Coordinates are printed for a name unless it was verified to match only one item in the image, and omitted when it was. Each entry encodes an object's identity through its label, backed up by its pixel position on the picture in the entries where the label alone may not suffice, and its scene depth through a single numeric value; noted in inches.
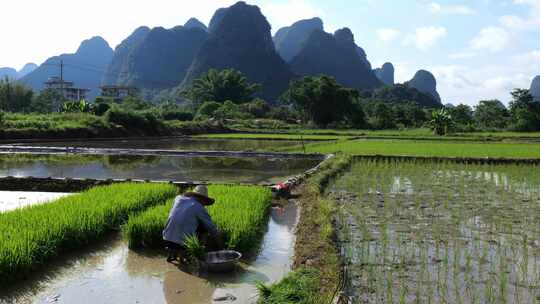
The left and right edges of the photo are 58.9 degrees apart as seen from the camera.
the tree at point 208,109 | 1953.1
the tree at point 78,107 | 1379.2
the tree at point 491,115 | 1708.9
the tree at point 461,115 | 1806.6
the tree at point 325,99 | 1893.5
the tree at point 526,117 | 1555.1
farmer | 185.6
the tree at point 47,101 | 1893.8
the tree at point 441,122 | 1326.3
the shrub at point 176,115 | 1697.3
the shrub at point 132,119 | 1175.6
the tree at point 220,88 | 2426.2
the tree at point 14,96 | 1654.8
